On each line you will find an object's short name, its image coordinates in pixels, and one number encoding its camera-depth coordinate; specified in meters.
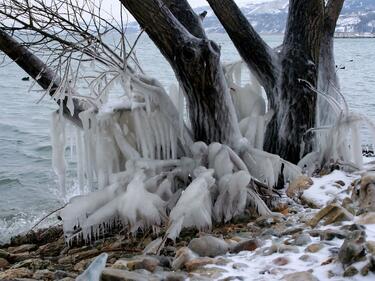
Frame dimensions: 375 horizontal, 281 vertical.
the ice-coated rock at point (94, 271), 3.40
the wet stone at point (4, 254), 5.53
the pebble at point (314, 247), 3.86
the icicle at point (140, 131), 5.95
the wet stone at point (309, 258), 3.67
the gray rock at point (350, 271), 3.23
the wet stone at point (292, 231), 4.48
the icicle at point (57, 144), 6.06
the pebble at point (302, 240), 4.07
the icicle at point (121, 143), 5.96
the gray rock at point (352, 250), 3.31
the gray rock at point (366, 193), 4.69
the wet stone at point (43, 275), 4.18
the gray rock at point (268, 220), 5.07
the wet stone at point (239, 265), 3.76
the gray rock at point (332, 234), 4.03
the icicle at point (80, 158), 6.19
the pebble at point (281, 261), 3.70
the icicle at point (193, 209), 5.03
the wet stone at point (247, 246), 4.15
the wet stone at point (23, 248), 6.03
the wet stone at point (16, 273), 4.26
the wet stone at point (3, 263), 5.16
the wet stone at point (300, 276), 3.32
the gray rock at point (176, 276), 3.59
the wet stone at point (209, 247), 4.14
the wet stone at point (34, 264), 4.66
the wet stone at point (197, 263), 3.86
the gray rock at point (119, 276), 3.42
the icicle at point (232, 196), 5.44
